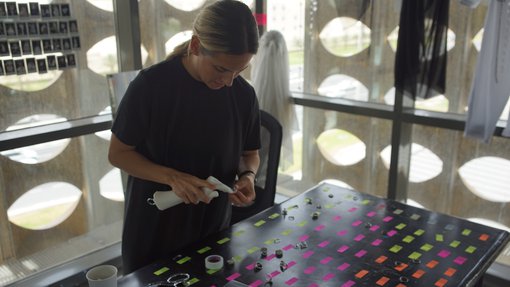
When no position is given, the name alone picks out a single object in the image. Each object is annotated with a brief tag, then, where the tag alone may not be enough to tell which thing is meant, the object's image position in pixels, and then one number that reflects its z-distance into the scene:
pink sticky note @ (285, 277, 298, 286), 1.33
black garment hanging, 2.42
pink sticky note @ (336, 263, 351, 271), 1.41
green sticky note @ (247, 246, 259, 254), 1.52
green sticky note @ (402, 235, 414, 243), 1.59
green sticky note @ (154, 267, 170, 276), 1.37
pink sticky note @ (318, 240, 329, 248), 1.56
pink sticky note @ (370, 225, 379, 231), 1.68
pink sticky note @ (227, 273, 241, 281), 1.35
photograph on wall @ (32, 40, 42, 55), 2.34
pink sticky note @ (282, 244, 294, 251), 1.54
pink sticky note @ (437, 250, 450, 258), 1.50
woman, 1.36
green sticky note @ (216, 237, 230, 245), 1.57
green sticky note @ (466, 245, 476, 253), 1.53
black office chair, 2.12
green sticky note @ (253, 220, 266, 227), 1.73
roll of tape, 1.40
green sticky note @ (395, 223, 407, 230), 1.69
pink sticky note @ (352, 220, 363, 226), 1.73
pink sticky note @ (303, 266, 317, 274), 1.39
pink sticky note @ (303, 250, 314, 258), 1.49
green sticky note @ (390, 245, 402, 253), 1.52
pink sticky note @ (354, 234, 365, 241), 1.61
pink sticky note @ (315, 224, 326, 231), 1.69
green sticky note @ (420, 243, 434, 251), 1.54
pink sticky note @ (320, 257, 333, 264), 1.45
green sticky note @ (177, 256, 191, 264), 1.44
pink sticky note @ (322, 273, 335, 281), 1.35
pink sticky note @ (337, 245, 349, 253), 1.52
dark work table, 1.36
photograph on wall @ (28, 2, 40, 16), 2.29
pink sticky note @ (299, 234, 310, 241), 1.61
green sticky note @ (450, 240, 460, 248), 1.56
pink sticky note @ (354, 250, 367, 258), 1.49
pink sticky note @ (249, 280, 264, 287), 1.32
